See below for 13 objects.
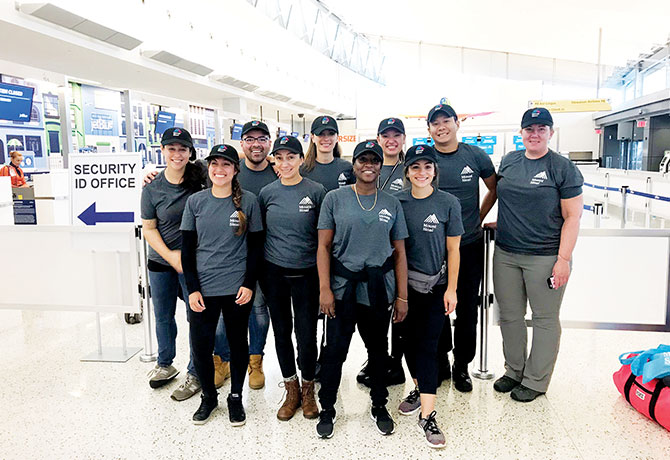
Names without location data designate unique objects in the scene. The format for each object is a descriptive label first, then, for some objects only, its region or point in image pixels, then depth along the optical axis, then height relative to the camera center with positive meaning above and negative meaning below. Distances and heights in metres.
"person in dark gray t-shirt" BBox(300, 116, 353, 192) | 2.97 +0.09
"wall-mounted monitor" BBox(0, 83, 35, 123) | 7.04 +1.13
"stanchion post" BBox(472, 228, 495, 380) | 3.16 -0.94
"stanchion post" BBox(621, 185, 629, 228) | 6.33 -0.22
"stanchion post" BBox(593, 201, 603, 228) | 3.77 -0.28
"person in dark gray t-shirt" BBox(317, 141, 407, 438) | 2.36 -0.43
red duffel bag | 2.52 -1.17
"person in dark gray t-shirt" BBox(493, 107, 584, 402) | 2.64 -0.38
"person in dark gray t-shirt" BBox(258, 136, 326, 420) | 2.56 -0.39
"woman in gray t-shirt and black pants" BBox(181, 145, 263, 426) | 2.51 -0.38
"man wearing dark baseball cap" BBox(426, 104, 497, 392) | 2.77 -0.16
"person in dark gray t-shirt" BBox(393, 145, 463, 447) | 2.47 -0.43
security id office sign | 3.63 -0.06
